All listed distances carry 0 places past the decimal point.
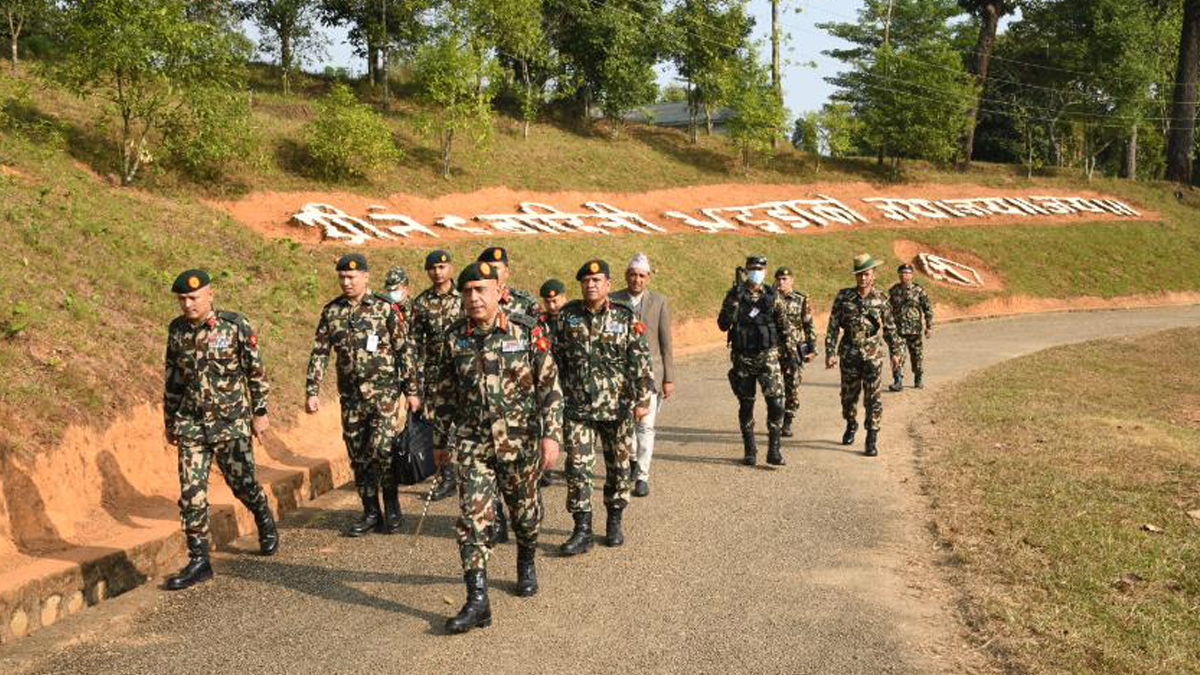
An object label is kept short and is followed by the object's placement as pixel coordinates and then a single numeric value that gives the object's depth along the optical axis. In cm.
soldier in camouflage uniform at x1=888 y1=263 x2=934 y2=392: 1584
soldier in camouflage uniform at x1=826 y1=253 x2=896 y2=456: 1095
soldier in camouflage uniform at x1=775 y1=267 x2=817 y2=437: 1140
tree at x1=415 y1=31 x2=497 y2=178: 3056
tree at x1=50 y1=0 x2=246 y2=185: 1900
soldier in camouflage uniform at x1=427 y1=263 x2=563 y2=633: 575
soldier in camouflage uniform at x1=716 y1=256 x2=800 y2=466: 991
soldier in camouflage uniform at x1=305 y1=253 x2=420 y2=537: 774
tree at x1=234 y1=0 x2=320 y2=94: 3803
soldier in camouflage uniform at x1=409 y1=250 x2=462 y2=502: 851
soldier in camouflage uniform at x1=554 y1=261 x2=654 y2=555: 725
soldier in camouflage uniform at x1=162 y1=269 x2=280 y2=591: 667
